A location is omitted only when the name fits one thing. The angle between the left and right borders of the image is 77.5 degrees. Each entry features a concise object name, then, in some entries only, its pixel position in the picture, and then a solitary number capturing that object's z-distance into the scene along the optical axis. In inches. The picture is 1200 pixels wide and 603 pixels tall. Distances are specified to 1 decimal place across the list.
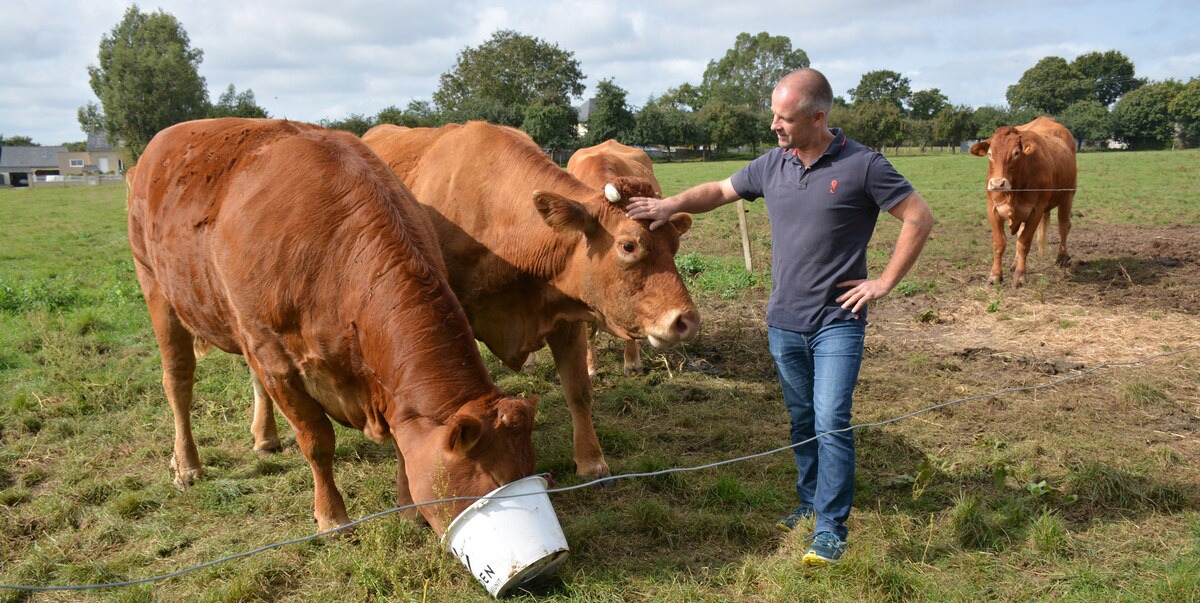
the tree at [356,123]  1661.4
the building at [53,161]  3718.0
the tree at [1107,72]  4030.5
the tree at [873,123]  2391.7
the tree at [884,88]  4409.5
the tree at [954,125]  2669.8
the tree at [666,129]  2456.9
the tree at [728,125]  2514.8
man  136.5
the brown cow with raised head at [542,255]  166.2
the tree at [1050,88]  3774.6
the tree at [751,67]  4175.7
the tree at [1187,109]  2768.2
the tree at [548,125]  2044.8
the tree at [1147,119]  2815.0
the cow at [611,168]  239.3
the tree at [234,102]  2311.8
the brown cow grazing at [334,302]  127.9
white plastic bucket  122.6
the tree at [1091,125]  2819.9
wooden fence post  421.7
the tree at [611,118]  2343.8
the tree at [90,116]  2900.1
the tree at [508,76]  2763.3
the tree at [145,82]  2343.8
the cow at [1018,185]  402.9
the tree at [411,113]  1912.4
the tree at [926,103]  4160.9
